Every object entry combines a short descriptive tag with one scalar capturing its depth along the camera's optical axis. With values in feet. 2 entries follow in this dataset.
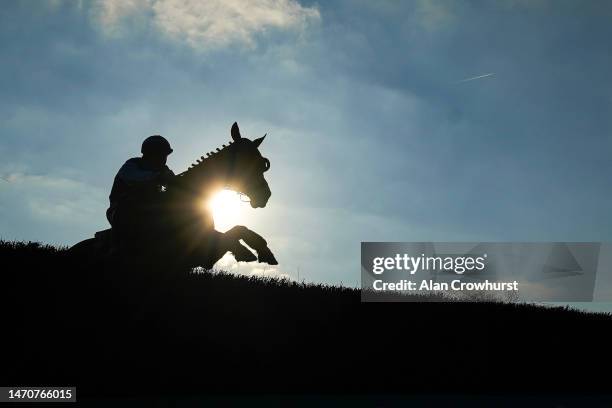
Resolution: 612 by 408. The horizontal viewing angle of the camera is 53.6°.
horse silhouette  27.04
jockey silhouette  27.04
